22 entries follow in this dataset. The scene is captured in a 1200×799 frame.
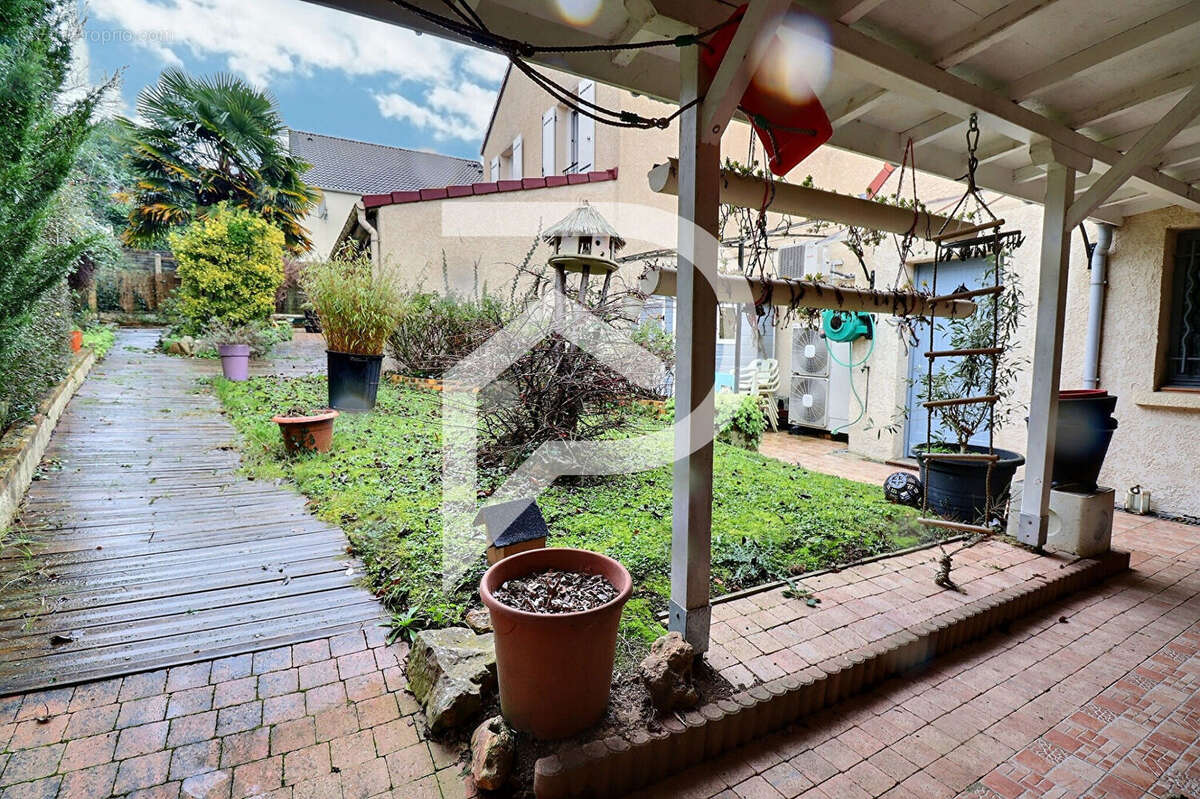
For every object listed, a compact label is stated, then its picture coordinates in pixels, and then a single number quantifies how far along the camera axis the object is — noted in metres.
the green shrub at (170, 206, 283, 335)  8.29
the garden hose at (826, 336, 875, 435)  6.59
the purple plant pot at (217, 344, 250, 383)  7.12
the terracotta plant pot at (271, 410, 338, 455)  4.32
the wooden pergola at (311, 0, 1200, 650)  1.80
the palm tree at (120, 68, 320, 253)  10.82
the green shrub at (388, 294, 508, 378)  6.49
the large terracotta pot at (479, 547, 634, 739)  1.53
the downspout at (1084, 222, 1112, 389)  4.39
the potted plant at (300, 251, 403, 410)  5.69
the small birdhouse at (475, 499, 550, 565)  2.14
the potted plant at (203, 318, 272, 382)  7.17
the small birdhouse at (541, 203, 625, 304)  5.63
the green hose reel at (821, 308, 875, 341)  6.30
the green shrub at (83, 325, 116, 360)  8.50
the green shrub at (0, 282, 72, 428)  3.39
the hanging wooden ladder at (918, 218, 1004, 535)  2.58
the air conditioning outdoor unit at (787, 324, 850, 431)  7.09
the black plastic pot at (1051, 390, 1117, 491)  3.44
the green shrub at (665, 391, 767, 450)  5.98
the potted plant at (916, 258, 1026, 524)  3.61
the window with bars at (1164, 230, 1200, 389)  4.16
